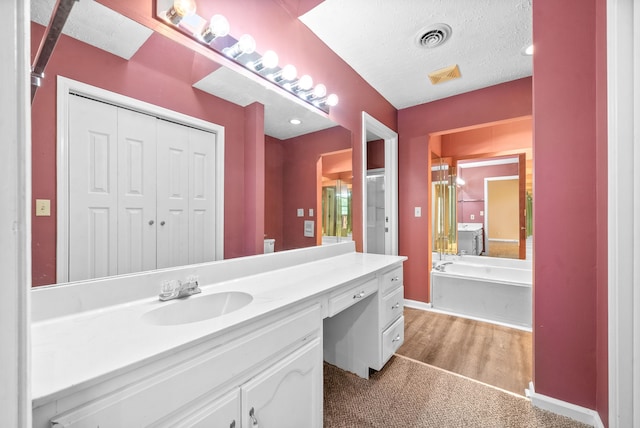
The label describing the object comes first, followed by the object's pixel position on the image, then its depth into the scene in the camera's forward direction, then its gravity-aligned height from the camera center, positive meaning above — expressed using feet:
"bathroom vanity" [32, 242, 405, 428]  1.83 -1.19
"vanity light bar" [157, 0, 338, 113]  3.68 +2.78
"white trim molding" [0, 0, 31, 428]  1.09 -0.02
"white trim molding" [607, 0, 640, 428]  2.86 +0.32
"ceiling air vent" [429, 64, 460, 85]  7.63 +4.18
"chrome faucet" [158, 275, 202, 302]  3.34 -0.99
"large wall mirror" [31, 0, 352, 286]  2.71 +1.38
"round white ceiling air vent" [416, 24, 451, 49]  6.02 +4.24
